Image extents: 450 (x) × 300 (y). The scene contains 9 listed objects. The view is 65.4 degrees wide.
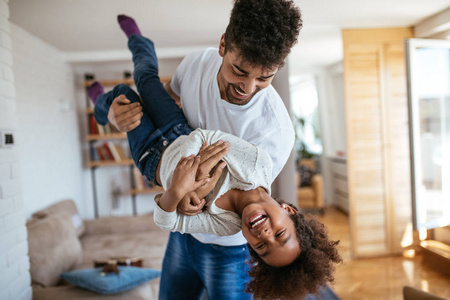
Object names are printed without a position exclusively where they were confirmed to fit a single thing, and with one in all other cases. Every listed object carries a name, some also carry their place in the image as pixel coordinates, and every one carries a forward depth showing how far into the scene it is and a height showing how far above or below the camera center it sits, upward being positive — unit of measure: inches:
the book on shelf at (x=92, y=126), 198.9 +10.0
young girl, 50.1 -10.6
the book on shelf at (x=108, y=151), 198.8 -4.9
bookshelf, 197.8 -3.7
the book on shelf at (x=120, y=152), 199.8 -5.8
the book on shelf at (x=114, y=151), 197.9 -5.0
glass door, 144.2 -3.8
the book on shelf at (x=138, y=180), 201.6 -22.8
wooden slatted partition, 165.0 -6.7
